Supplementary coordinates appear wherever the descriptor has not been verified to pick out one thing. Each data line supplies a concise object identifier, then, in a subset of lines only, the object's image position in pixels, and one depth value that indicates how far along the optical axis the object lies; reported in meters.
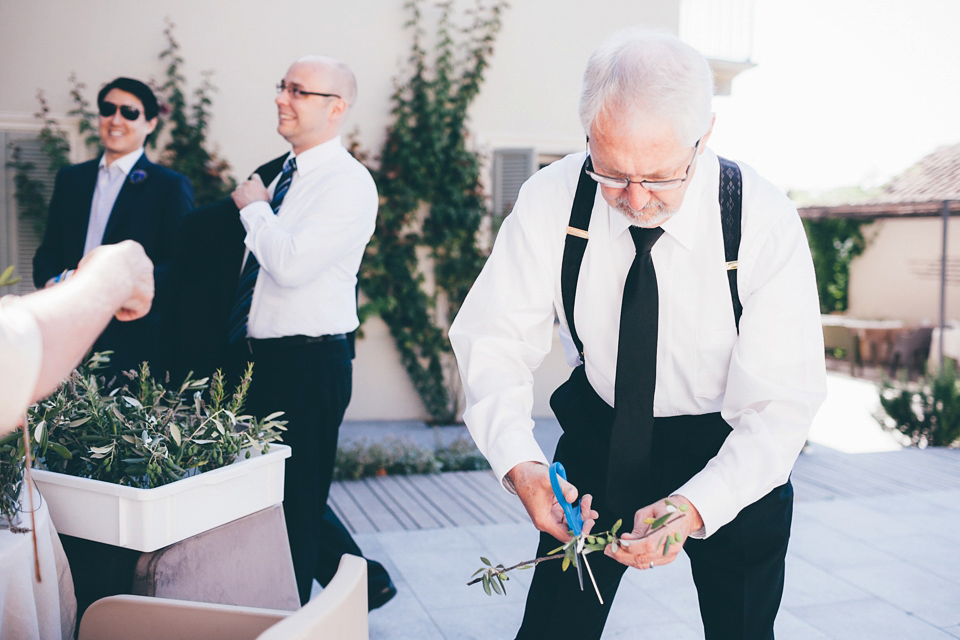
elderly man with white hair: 1.54
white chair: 0.99
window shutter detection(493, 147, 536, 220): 6.93
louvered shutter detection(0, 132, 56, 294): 5.88
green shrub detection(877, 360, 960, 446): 6.31
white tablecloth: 1.25
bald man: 2.64
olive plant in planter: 1.58
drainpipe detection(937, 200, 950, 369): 10.40
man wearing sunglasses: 3.54
